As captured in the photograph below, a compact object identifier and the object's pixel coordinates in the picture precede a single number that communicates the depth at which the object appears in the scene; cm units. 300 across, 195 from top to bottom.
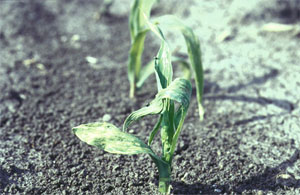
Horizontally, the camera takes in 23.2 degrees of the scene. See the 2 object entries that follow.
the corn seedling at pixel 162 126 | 56
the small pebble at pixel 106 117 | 72
